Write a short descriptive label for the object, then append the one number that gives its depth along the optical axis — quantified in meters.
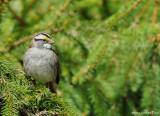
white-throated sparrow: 5.55
